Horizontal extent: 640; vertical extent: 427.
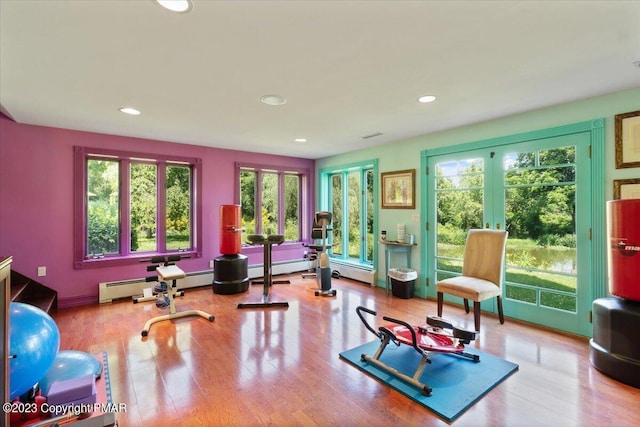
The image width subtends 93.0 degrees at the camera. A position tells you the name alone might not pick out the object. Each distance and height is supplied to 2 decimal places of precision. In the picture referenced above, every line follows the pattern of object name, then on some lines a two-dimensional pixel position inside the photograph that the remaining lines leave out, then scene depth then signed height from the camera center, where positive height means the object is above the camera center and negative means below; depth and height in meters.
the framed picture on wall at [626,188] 2.83 +0.24
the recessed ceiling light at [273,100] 3.08 +1.21
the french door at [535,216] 3.22 -0.02
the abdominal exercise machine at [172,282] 3.62 -0.83
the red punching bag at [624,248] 2.41 -0.28
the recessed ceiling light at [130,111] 3.39 +1.21
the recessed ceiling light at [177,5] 1.63 +1.16
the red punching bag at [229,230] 5.10 -0.23
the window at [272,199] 6.04 +0.36
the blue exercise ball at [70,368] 2.17 -1.15
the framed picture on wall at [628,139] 2.84 +0.70
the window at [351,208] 5.91 +0.16
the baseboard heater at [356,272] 5.52 -1.09
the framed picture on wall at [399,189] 4.91 +0.44
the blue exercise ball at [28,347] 1.70 -0.77
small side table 4.91 -0.59
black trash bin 4.64 -1.03
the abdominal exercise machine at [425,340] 2.38 -1.07
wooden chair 3.29 -0.68
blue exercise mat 2.10 -1.29
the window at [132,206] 4.46 +0.17
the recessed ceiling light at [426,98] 3.07 +1.20
